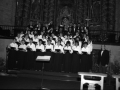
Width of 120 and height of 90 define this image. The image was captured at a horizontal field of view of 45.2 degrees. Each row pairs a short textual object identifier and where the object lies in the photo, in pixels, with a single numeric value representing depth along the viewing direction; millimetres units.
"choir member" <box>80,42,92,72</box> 7336
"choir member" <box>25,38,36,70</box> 7536
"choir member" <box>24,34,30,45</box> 8716
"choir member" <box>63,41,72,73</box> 7410
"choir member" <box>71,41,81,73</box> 7352
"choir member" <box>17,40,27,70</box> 7594
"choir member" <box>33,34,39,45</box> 8995
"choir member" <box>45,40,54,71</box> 7476
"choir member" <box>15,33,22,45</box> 8961
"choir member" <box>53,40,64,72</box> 7461
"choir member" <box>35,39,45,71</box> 7477
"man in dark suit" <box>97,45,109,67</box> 7492
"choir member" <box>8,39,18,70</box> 7629
